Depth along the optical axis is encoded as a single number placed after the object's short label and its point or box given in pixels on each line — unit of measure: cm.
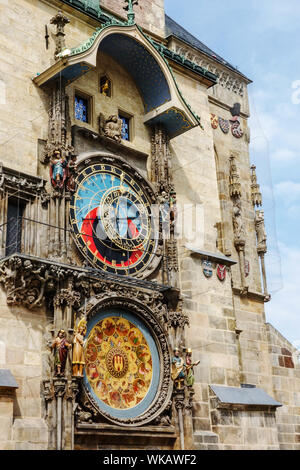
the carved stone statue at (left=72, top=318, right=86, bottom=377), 1052
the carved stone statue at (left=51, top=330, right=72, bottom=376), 1039
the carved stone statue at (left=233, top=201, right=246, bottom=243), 1752
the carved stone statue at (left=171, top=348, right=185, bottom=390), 1208
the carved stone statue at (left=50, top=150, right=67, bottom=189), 1170
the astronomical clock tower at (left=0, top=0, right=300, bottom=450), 1059
